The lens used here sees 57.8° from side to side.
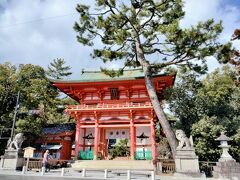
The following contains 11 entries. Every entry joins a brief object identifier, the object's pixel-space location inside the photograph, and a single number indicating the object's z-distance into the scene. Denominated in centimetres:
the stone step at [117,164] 1703
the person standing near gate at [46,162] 1414
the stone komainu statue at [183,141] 1296
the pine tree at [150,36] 1348
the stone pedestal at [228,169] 1116
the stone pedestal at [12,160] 1494
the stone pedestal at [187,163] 1230
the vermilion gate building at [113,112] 1972
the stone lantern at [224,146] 1188
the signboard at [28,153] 1319
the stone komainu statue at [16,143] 1559
